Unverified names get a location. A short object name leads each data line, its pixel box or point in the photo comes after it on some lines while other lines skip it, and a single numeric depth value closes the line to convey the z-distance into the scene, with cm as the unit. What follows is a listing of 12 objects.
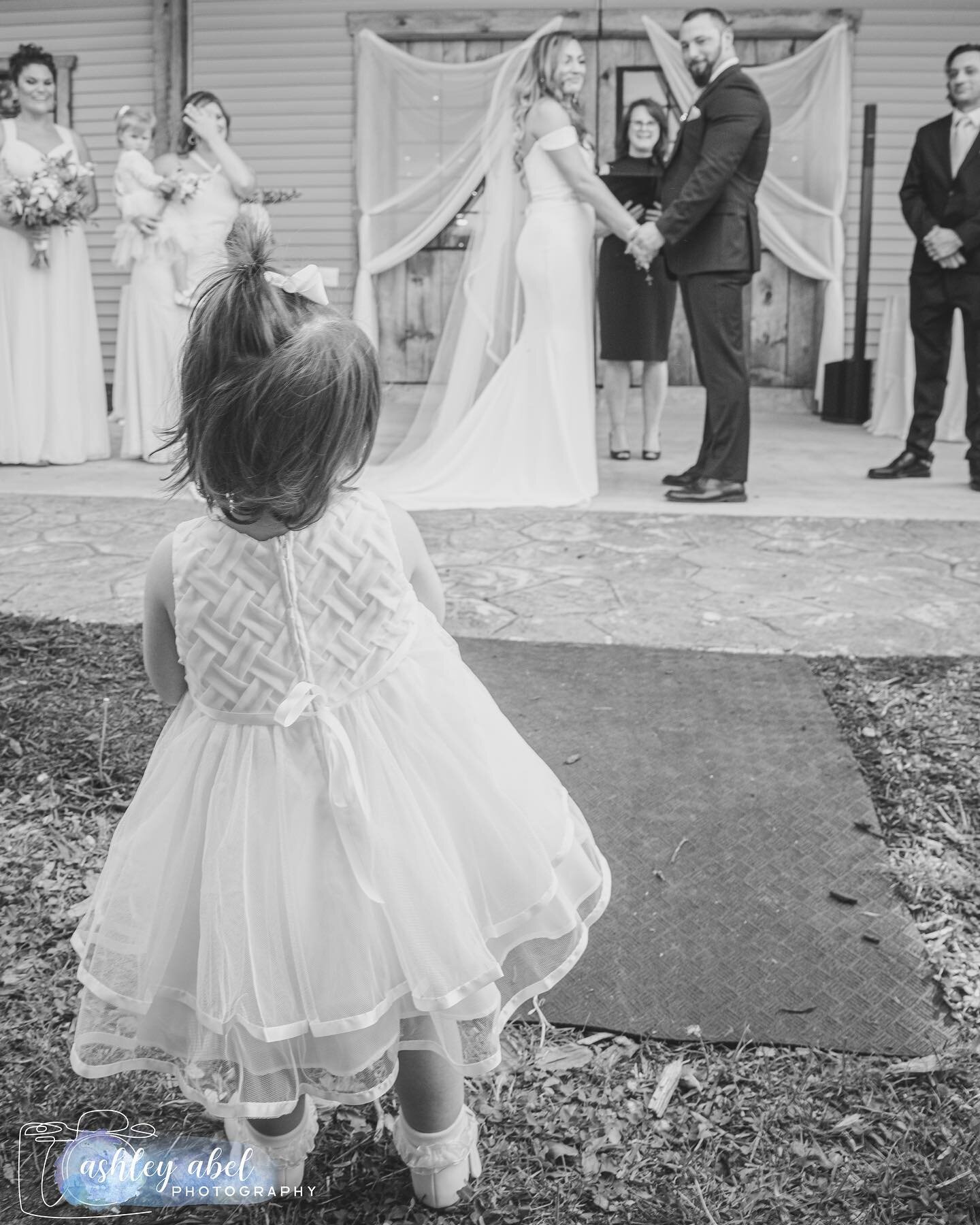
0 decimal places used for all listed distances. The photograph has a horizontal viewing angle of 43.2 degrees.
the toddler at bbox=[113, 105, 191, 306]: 774
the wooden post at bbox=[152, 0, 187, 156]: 1069
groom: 552
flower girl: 147
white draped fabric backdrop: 1017
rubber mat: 204
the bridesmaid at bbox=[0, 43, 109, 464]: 745
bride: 618
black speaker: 1002
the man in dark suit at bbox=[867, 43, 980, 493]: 630
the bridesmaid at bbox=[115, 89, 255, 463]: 782
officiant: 711
